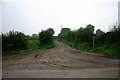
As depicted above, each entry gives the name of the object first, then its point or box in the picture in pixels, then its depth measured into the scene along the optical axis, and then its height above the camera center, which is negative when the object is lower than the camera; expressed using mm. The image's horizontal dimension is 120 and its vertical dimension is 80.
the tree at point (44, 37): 21639 +660
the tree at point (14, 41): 13403 -259
